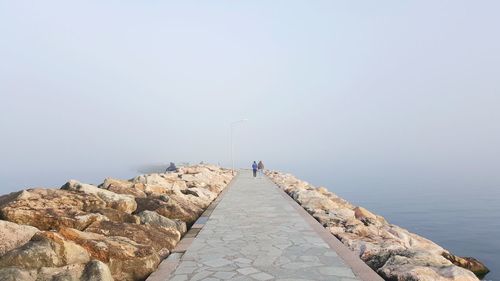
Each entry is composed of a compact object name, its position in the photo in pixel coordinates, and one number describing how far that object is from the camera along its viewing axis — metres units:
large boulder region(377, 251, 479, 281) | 5.83
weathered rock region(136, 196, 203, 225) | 10.21
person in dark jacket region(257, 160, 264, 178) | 32.62
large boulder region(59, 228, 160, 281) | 5.92
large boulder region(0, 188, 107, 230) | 7.29
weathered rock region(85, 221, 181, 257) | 7.08
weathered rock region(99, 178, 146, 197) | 12.02
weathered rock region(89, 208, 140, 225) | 8.45
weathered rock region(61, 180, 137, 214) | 9.49
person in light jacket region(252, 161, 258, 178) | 31.20
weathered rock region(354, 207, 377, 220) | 14.37
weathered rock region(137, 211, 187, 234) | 8.57
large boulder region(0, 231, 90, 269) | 5.18
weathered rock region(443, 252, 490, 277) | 10.33
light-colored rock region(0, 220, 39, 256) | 5.83
